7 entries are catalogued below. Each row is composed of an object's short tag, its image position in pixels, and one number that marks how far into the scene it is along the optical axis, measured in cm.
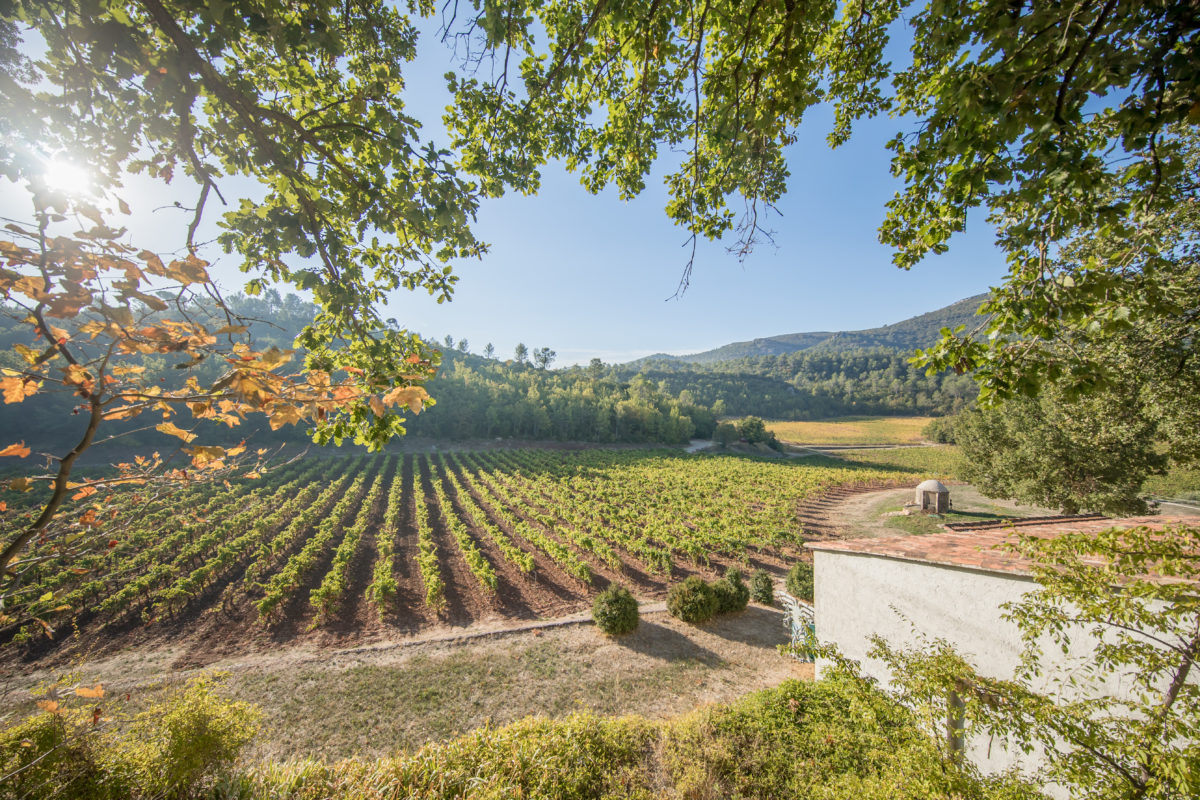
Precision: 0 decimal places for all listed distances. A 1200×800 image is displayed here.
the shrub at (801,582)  1231
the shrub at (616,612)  1072
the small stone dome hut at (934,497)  2220
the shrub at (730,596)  1201
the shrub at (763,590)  1300
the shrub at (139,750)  427
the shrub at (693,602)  1150
